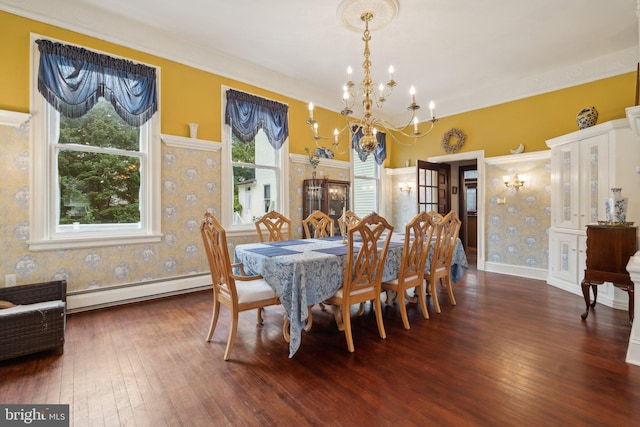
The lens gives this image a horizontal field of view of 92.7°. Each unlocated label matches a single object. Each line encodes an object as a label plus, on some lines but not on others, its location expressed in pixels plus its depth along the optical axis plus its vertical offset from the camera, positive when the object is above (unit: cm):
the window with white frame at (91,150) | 307 +70
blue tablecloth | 222 -46
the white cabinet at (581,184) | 347 +36
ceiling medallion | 304 +209
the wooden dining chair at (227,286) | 226 -60
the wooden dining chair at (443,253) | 322 -45
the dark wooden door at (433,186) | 602 +54
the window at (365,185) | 643 +60
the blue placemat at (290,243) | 313 -32
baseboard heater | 326 -94
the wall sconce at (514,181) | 506 +54
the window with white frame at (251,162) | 439 +78
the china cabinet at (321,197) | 518 +27
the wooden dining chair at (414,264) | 285 -50
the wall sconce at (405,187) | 672 +57
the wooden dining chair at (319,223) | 414 -15
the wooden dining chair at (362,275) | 240 -53
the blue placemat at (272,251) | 259 -34
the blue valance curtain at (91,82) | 306 +141
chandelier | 271 +92
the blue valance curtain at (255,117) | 438 +144
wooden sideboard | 288 -42
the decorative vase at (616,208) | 315 +5
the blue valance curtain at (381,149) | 661 +138
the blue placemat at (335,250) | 259 -34
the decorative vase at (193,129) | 401 +109
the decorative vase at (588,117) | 401 +126
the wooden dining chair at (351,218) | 406 -8
